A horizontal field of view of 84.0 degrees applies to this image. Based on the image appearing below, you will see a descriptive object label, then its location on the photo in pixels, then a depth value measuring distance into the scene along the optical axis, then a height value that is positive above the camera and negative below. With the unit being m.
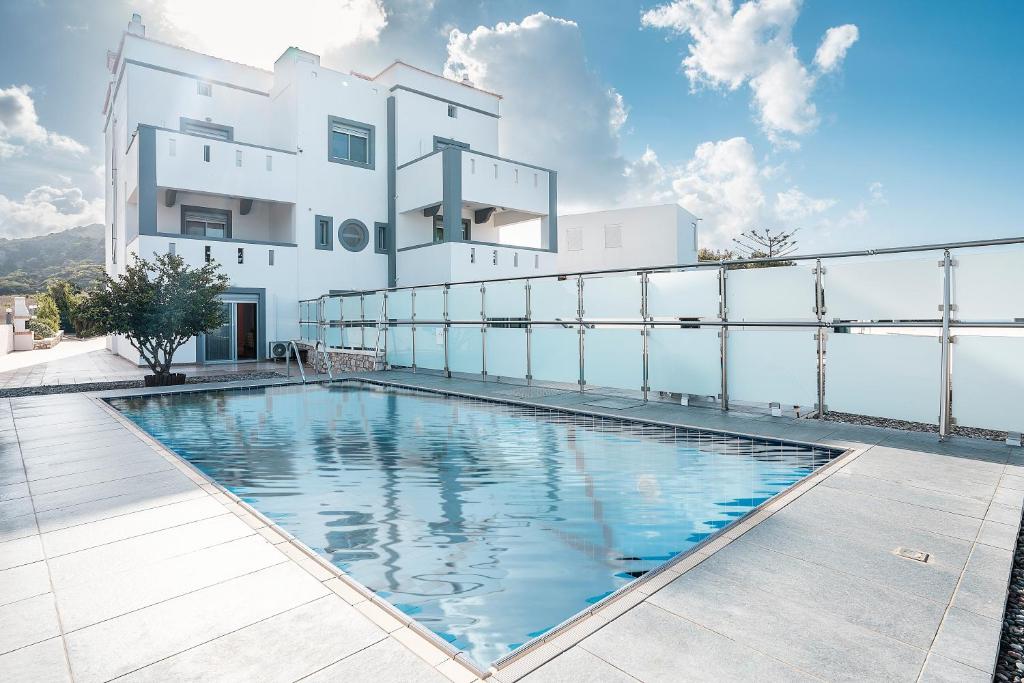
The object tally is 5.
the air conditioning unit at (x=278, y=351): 20.00 -0.36
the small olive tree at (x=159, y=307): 12.07 +0.77
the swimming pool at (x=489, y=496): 2.98 -1.24
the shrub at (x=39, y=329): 30.00 +0.74
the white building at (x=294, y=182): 19.02 +5.84
